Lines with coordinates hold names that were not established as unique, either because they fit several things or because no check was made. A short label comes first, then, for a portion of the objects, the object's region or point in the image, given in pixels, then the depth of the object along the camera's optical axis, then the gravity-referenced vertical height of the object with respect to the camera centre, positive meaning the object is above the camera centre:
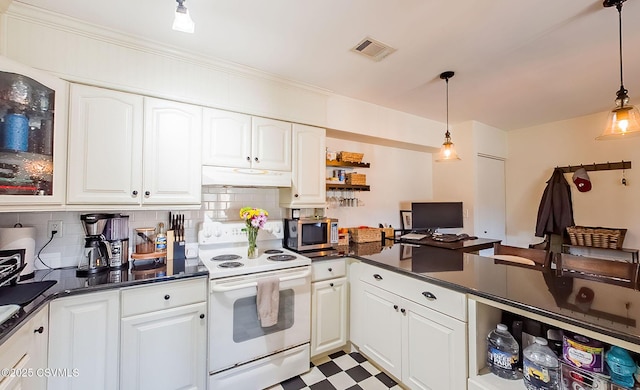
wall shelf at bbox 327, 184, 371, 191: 2.92 +0.14
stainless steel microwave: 2.46 -0.33
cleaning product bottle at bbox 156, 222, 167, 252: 1.97 -0.33
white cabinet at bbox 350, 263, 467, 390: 1.49 -0.85
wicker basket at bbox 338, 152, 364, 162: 2.95 +0.48
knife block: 1.95 -0.40
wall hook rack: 3.07 +0.42
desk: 2.80 -0.48
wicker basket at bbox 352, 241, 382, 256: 2.36 -0.48
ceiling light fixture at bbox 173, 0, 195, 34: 1.25 +0.84
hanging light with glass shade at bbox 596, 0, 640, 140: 1.56 +0.50
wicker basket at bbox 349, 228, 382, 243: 2.91 -0.39
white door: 3.62 +0.00
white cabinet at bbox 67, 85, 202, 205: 1.67 +0.34
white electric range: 1.76 -0.85
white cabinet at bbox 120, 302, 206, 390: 1.54 -0.92
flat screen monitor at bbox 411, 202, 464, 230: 3.32 -0.19
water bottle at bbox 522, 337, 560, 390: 1.17 -0.75
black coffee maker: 1.75 -0.31
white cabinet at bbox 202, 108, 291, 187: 2.09 +0.41
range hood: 2.07 +0.18
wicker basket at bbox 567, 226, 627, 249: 2.94 -0.41
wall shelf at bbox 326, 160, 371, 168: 2.85 +0.39
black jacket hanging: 3.41 -0.09
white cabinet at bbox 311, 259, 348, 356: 2.19 -0.90
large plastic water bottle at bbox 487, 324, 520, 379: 1.31 -0.77
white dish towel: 1.85 -0.72
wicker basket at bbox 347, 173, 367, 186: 3.02 +0.24
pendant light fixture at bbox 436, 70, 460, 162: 2.58 +0.46
